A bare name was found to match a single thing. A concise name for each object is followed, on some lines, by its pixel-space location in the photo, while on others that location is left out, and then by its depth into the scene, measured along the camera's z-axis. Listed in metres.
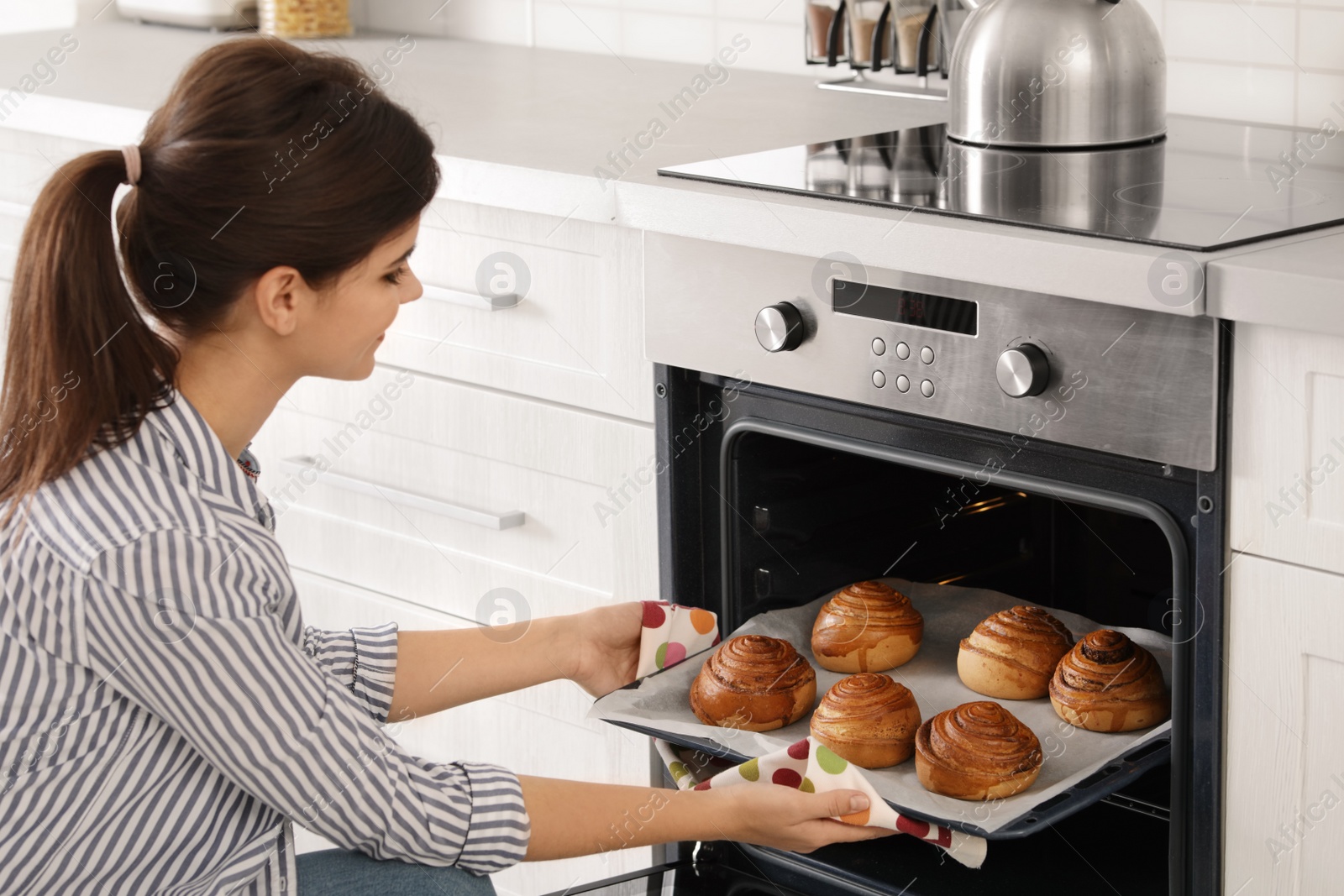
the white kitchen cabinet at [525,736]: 3.21
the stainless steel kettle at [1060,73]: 2.97
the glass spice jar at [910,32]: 3.45
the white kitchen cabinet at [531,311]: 3.08
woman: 2.59
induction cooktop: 2.77
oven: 2.74
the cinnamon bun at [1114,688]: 2.85
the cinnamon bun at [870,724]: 2.86
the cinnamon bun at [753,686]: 2.91
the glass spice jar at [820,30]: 3.55
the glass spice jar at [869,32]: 3.47
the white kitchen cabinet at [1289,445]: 2.64
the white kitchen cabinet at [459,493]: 3.14
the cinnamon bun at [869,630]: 3.00
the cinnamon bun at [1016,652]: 2.93
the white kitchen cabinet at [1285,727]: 2.68
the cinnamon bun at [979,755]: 2.77
